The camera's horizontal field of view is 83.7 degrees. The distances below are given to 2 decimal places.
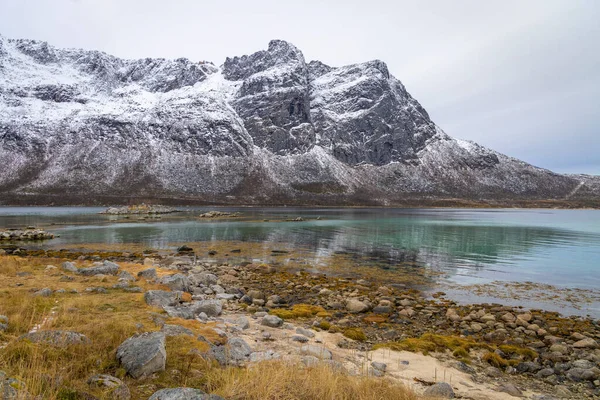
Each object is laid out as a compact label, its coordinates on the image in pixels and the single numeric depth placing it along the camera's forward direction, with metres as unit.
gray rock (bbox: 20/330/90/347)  6.71
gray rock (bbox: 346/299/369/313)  16.27
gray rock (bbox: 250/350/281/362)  8.27
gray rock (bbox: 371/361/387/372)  9.39
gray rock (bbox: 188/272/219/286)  19.34
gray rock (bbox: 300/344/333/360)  9.34
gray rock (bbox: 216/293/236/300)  17.12
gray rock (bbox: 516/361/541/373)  10.80
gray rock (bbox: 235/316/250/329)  12.13
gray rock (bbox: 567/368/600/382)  10.15
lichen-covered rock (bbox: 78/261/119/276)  18.38
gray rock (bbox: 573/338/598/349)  12.64
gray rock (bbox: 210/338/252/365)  7.89
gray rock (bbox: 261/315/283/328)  12.83
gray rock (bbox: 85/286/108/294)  14.02
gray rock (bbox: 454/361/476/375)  10.25
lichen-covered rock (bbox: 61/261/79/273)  19.03
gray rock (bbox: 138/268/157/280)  18.46
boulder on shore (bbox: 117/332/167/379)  6.43
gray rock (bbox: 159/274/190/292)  16.91
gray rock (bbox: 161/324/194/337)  8.73
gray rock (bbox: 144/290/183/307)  12.90
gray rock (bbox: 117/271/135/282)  17.17
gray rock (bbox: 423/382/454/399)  7.82
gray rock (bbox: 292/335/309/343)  11.08
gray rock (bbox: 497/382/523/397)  8.88
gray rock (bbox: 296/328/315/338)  11.98
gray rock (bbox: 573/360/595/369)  10.75
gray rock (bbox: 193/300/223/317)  13.22
